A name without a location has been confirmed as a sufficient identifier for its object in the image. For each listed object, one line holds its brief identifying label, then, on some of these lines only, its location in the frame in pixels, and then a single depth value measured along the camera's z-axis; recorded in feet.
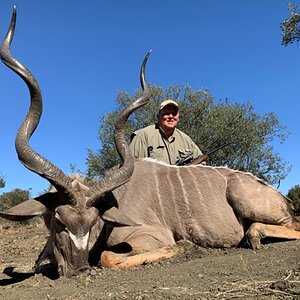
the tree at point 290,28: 18.90
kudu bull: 7.00
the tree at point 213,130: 25.72
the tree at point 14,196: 33.78
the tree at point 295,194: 21.15
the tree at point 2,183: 29.36
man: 11.10
